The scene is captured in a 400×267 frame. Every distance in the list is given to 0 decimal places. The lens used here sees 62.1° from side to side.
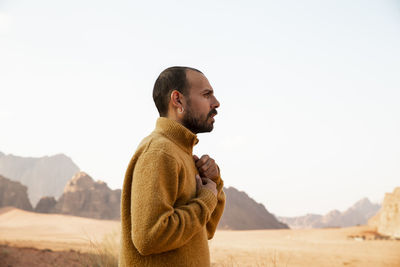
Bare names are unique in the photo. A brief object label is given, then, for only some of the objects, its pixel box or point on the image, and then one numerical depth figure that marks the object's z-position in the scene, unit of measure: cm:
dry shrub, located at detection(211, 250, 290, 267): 541
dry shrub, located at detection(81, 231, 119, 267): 410
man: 134
